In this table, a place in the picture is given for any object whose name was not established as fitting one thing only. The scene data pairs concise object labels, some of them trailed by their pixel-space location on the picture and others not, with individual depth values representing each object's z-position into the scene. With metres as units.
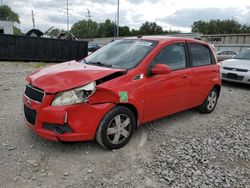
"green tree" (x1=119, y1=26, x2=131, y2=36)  70.60
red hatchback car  2.46
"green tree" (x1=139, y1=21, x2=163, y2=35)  73.90
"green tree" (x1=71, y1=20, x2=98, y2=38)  81.85
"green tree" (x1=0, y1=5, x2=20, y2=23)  70.98
